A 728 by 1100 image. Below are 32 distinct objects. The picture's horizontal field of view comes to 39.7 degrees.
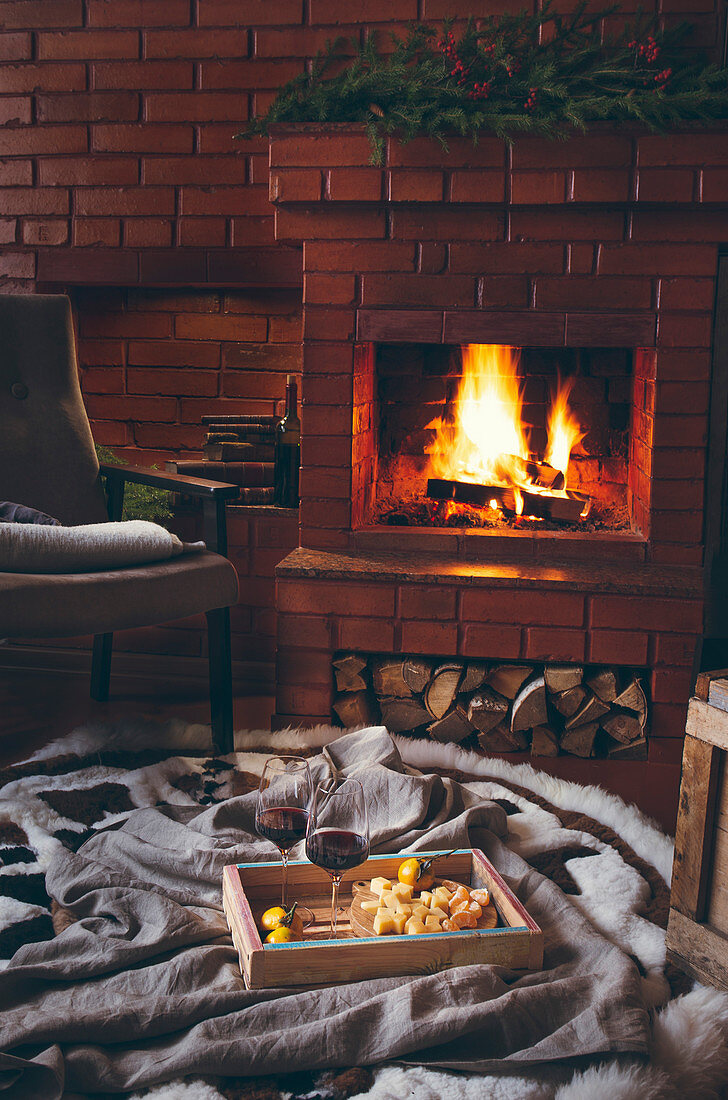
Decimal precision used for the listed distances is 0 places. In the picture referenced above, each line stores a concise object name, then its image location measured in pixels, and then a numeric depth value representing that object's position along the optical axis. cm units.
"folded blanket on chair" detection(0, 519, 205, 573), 192
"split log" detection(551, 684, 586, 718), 227
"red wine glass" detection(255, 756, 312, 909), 128
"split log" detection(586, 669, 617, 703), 227
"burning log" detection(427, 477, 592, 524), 254
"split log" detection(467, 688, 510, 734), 229
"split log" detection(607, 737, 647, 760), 227
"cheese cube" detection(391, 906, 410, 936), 132
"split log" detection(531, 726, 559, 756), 228
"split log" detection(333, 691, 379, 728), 236
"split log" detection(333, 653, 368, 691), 237
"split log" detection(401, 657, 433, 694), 233
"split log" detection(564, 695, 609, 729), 227
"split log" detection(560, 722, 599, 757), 227
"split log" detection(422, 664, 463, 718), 232
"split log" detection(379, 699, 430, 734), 234
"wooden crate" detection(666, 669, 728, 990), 133
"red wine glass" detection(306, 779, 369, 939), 121
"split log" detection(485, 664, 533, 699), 230
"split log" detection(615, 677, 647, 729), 226
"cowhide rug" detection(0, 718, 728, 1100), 114
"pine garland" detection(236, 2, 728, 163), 218
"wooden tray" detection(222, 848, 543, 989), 127
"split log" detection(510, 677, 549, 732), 226
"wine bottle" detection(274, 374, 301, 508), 268
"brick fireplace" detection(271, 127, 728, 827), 225
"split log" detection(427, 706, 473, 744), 230
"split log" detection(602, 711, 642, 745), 227
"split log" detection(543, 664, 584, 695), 227
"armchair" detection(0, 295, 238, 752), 199
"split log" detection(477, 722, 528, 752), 229
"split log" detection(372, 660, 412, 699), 235
